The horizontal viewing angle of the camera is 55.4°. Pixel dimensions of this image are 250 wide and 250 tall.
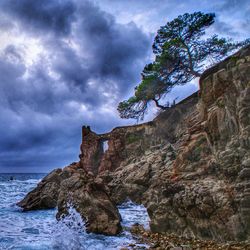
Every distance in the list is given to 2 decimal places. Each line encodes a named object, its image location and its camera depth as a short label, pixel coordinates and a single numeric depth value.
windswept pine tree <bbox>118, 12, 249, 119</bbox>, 26.20
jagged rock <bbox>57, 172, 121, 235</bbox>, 10.38
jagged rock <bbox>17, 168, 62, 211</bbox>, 19.38
